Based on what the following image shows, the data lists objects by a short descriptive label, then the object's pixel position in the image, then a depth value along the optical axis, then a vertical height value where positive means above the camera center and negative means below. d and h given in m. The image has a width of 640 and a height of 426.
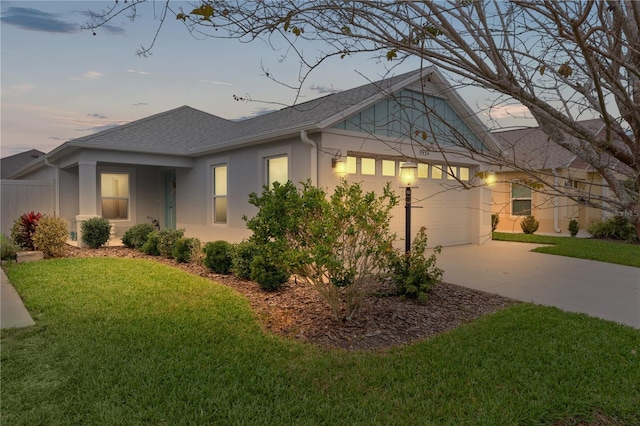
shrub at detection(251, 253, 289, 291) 6.44 -1.14
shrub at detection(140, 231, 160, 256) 10.13 -1.02
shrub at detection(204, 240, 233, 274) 7.91 -1.05
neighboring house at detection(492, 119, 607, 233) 16.08 +0.10
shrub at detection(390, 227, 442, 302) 5.93 -1.04
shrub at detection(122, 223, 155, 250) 10.84 -0.83
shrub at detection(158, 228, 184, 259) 9.73 -0.88
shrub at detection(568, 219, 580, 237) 15.17 -0.85
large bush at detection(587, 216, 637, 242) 13.98 -0.89
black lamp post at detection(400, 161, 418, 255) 7.27 +0.54
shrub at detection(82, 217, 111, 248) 10.70 -0.71
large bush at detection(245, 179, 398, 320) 4.66 -0.34
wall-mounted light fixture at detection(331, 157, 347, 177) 8.74 +0.92
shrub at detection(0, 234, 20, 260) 9.19 -1.06
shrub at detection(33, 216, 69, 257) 9.36 -0.75
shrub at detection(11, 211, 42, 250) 9.89 -0.64
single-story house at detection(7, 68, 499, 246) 9.02 +1.16
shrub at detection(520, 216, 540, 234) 16.22 -0.76
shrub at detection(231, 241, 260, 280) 7.40 -1.03
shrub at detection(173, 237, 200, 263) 9.03 -1.00
